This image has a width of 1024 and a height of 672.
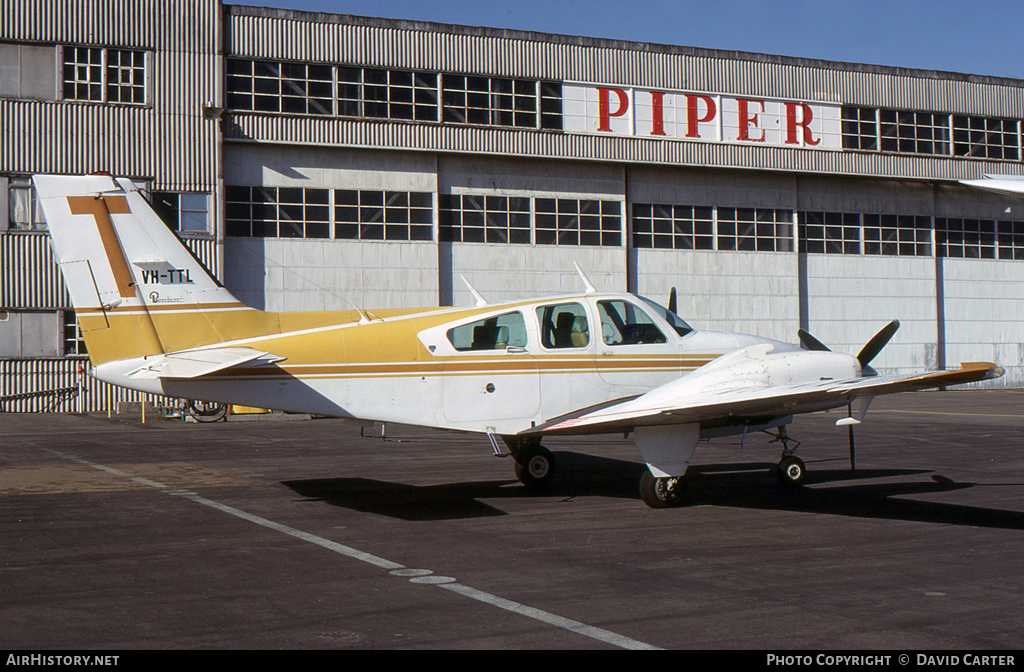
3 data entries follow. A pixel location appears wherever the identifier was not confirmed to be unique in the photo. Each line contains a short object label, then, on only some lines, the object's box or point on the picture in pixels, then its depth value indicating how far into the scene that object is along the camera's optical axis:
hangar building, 34.75
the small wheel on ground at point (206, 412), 30.33
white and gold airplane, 11.38
